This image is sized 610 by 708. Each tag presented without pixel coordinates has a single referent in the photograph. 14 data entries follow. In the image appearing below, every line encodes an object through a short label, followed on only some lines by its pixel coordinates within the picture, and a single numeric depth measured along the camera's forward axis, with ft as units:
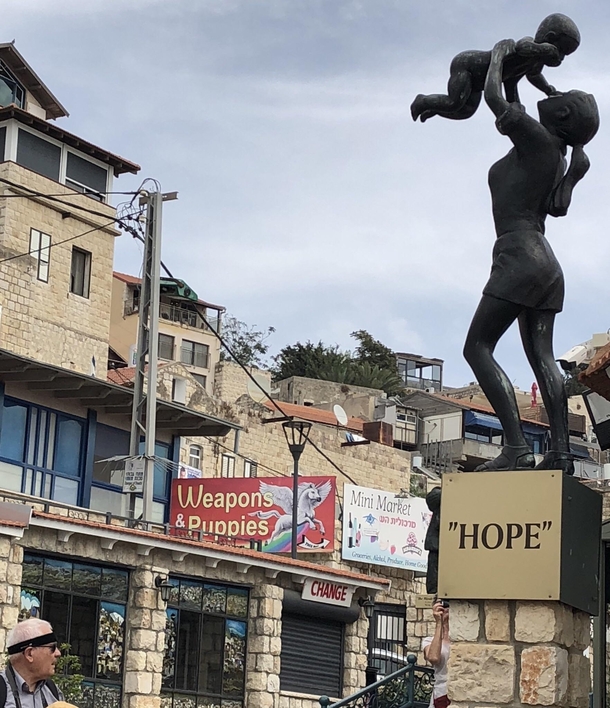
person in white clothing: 27.45
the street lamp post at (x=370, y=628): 60.56
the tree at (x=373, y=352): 238.89
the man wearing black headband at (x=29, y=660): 19.38
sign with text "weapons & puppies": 92.53
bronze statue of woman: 27.02
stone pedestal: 24.49
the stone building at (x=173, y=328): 183.21
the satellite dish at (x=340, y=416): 138.32
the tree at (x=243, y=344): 216.74
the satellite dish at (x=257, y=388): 172.24
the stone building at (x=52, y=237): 118.62
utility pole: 79.42
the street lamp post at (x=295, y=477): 84.74
